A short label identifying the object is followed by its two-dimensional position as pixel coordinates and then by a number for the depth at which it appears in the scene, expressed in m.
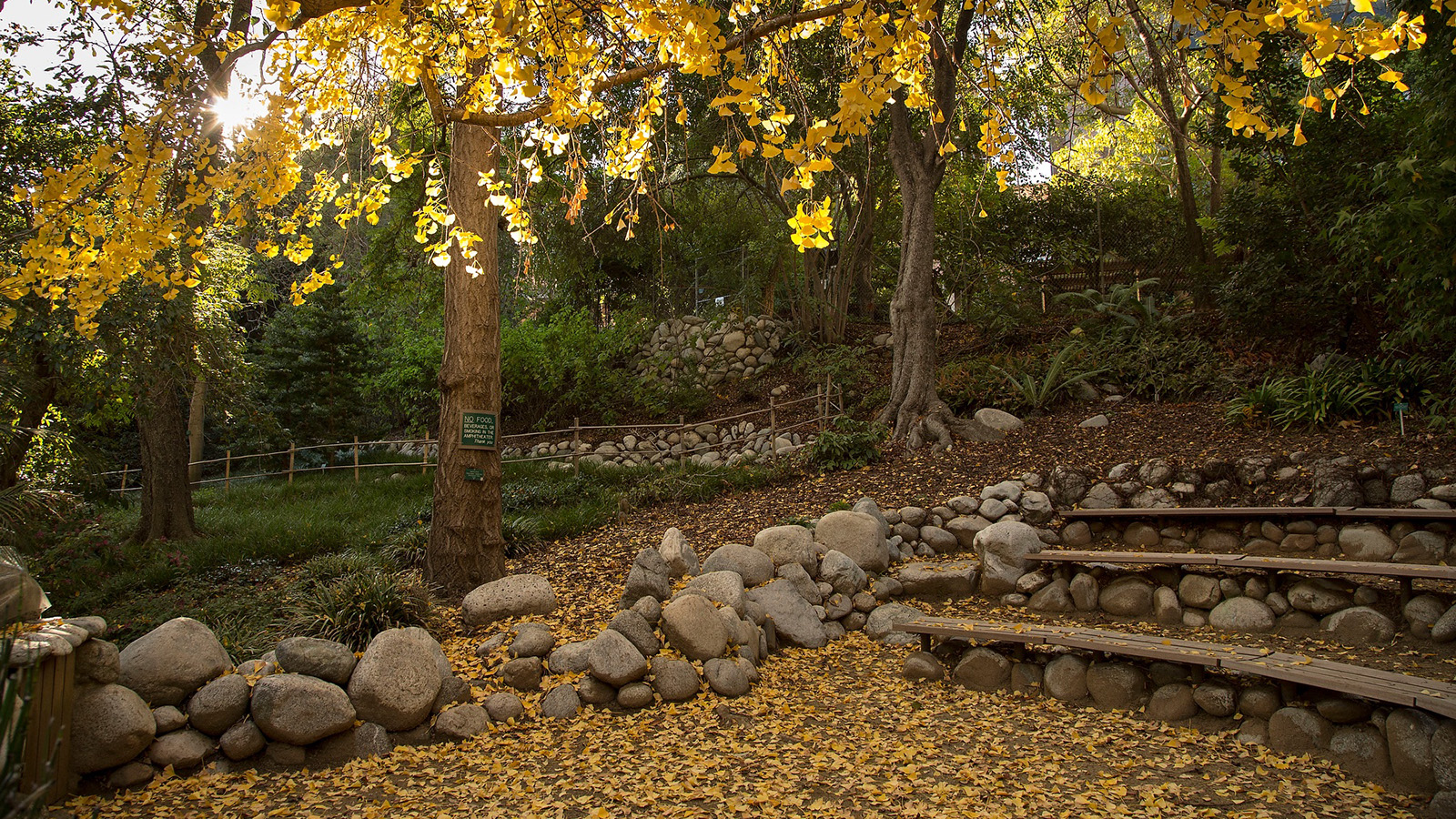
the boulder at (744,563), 5.22
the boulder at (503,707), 3.76
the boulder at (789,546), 5.46
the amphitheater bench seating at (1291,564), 3.75
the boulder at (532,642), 4.11
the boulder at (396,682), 3.54
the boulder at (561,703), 3.80
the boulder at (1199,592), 4.55
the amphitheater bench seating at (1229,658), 2.86
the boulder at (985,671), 4.12
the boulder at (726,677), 4.04
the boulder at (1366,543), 4.67
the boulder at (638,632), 4.09
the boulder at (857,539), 5.72
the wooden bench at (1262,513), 4.54
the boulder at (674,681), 3.96
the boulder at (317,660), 3.58
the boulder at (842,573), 5.40
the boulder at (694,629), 4.17
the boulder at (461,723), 3.61
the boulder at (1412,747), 2.84
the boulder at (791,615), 4.87
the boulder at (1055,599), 4.98
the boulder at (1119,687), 3.76
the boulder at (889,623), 4.87
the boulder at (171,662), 3.35
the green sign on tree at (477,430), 5.12
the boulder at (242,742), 3.32
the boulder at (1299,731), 3.19
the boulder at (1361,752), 2.99
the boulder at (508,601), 4.66
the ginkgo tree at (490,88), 2.23
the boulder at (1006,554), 5.29
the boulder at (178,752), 3.22
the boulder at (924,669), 4.29
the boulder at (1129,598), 4.73
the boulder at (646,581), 4.62
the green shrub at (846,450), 7.64
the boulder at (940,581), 5.45
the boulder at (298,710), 3.35
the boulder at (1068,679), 3.90
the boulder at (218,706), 3.34
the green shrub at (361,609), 4.29
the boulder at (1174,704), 3.59
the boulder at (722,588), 4.58
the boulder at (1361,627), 3.99
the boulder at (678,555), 5.24
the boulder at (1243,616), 4.32
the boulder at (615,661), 3.89
